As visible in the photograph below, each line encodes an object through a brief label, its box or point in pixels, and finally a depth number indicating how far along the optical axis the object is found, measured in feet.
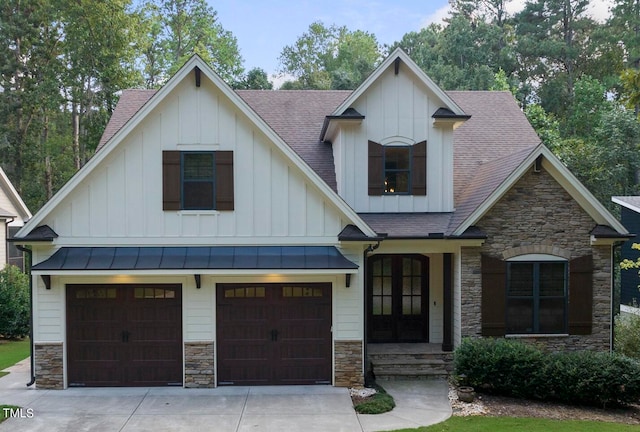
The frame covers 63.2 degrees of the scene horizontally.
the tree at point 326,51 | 146.30
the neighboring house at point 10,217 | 71.20
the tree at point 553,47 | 125.18
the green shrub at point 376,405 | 31.83
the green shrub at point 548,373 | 32.32
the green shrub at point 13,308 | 58.03
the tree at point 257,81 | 104.17
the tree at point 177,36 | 109.50
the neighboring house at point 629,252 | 65.57
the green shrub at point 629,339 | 41.04
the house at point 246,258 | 35.58
